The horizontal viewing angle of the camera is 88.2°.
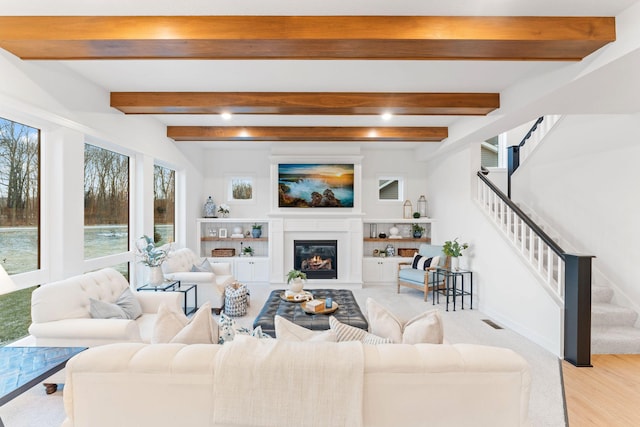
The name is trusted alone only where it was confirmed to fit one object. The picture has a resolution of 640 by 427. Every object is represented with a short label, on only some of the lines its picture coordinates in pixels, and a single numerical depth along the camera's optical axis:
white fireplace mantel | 6.81
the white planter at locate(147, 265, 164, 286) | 4.28
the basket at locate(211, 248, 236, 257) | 7.12
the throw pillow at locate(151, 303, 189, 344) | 2.06
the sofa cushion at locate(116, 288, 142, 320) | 3.26
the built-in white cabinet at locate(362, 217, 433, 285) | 7.00
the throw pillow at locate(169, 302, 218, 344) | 1.96
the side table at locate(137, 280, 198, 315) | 4.35
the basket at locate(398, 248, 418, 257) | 7.12
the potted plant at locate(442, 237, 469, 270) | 5.56
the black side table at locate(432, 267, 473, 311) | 5.30
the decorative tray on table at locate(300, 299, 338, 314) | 3.60
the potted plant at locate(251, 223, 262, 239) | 7.21
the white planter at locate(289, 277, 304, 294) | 4.28
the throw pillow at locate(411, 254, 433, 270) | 6.09
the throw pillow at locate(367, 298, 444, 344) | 1.98
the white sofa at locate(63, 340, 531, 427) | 1.54
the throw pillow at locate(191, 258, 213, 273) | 5.30
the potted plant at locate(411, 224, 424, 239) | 7.30
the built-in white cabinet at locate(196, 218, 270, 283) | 6.96
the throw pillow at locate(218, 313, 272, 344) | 2.06
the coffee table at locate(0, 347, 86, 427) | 1.81
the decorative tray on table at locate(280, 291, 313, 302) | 4.05
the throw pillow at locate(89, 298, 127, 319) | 2.94
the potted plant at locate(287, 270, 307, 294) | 4.29
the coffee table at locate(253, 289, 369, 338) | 3.34
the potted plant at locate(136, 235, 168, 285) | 4.25
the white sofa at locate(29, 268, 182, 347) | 2.69
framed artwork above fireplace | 6.94
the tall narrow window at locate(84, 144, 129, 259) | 3.97
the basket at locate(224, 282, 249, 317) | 4.76
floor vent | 4.48
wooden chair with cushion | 5.83
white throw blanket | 1.53
